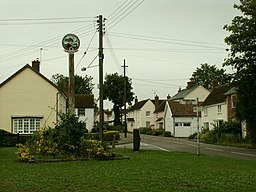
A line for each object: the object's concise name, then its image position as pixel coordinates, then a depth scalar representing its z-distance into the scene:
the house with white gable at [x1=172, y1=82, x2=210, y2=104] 95.38
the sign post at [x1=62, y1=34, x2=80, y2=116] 26.64
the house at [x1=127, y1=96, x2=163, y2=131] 115.00
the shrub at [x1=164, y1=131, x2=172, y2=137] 79.94
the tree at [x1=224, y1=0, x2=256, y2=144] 40.66
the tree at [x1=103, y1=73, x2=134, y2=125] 113.50
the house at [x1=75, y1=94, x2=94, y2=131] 80.31
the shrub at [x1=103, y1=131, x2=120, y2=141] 54.22
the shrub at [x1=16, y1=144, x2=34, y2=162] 22.42
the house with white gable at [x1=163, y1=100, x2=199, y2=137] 80.12
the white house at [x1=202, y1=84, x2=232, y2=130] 62.59
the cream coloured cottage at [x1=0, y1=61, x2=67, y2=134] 52.22
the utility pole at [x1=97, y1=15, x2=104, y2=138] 35.84
